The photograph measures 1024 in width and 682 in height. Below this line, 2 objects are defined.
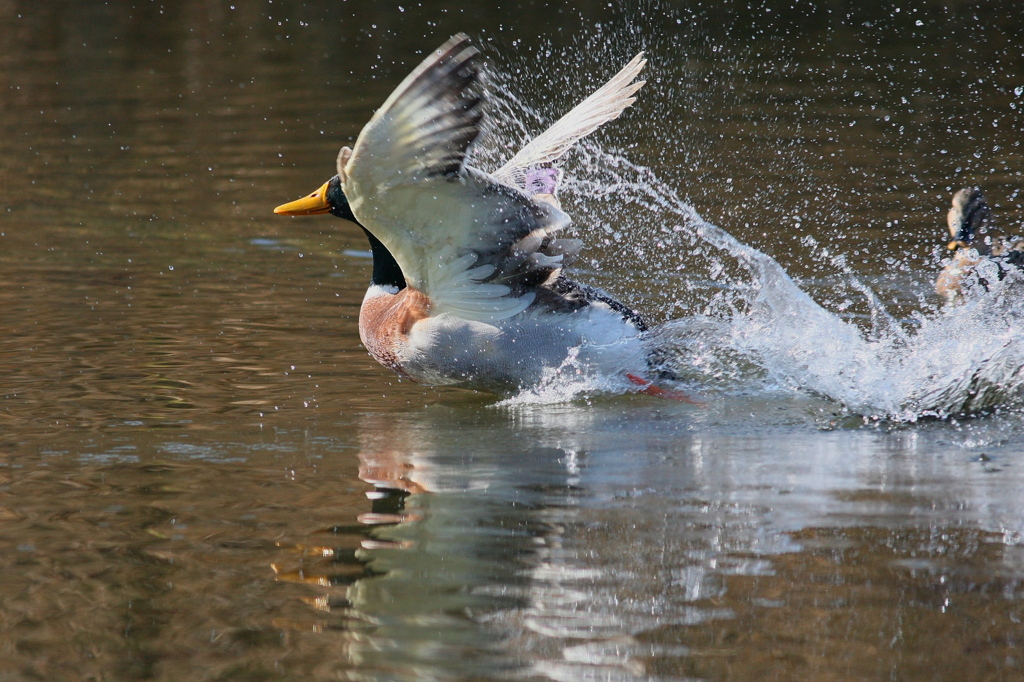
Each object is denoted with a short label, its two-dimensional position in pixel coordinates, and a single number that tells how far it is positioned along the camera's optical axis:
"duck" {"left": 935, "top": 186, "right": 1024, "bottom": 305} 14.13
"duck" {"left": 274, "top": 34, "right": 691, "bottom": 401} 9.52
